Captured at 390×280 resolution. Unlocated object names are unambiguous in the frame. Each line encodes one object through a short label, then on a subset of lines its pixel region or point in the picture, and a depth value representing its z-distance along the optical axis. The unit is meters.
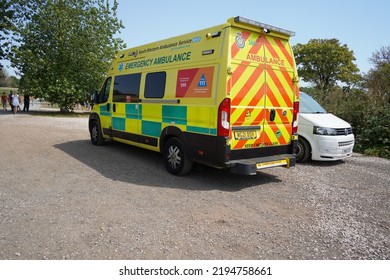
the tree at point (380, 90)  10.49
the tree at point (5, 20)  21.56
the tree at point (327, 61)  41.16
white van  7.16
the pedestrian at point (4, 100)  26.31
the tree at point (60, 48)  20.28
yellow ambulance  4.96
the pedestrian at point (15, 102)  21.25
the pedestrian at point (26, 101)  23.68
